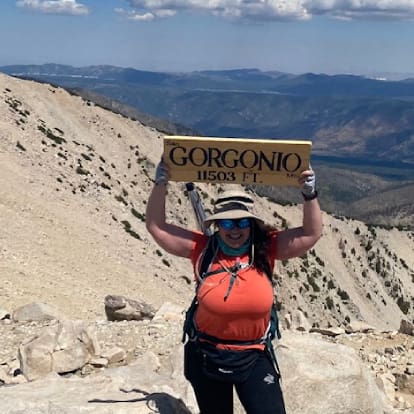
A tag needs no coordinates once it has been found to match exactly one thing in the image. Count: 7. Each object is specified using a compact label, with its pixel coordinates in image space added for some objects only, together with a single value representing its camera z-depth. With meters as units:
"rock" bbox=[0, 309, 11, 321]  12.42
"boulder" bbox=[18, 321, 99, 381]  8.95
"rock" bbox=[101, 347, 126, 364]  9.77
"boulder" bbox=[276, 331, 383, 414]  7.61
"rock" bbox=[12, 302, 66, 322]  12.37
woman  5.59
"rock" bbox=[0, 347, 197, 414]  6.23
